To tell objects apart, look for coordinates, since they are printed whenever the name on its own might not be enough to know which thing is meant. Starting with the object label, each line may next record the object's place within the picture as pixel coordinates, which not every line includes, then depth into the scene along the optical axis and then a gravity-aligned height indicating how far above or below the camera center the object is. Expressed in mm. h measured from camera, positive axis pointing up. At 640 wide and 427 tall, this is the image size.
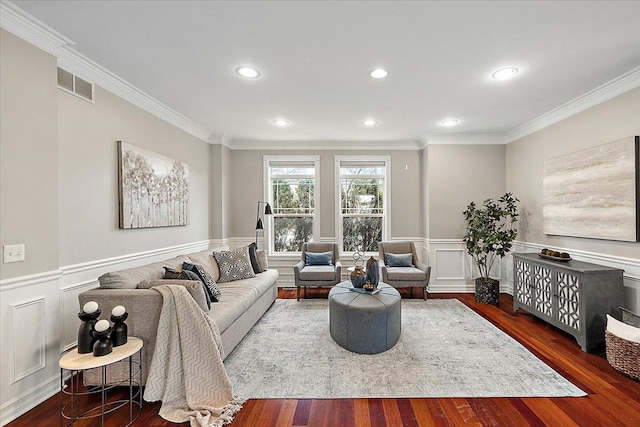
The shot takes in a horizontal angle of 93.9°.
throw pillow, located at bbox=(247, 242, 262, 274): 4262 -681
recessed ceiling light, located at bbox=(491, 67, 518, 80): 2705 +1279
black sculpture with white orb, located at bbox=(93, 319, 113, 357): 1848 -791
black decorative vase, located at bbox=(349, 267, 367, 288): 3416 -758
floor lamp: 4750 -10
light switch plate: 1938 -257
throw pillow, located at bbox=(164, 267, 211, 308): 2678 -564
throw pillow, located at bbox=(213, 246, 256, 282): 3857 -697
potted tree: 4422 -373
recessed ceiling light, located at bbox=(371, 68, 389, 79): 2703 +1281
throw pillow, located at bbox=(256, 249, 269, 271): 4468 -705
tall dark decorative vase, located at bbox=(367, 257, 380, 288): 3414 -690
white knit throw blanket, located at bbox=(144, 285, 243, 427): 2059 -1100
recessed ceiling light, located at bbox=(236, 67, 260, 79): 2680 +1288
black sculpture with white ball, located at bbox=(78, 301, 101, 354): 1895 -730
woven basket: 2406 -1208
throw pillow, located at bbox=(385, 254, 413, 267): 4867 -795
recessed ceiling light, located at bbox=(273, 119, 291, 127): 4258 +1300
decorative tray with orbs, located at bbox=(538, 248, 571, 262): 3386 -529
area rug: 2291 -1365
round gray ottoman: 2846 -1079
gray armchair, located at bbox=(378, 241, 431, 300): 4500 -972
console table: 2877 -881
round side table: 1805 -1328
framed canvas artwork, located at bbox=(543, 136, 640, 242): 2828 +190
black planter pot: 4426 -1209
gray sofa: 2215 -764
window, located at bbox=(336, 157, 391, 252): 5633 +127
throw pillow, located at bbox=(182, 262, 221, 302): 2965 -676
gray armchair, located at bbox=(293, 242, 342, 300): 4531 -969
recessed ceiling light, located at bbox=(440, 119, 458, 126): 4229 +1285
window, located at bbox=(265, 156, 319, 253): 5656 +174
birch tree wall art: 3053 +286
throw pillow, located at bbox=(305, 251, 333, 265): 4965 -781
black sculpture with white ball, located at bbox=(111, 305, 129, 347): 1984 -759
